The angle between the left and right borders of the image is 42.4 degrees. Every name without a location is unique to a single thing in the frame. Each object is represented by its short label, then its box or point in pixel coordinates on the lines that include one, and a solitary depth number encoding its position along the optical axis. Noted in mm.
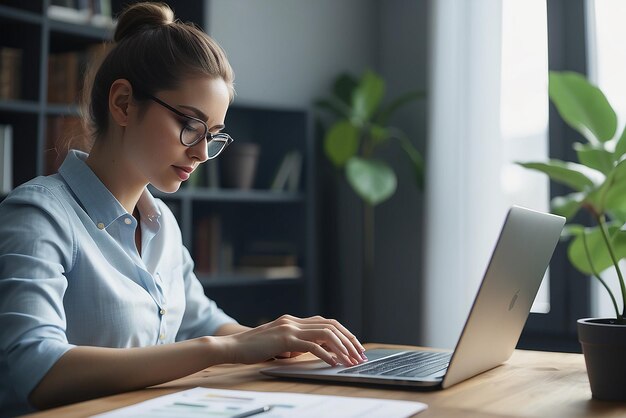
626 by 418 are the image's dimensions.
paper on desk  882
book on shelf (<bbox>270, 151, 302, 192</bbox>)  3383
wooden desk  947
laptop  1054
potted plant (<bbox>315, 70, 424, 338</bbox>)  3271
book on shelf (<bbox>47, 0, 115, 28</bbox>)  2801
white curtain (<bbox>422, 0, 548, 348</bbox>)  3197
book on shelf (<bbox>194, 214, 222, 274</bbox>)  3191
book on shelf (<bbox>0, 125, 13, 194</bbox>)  2611
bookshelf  2688
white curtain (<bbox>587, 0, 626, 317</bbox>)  2967
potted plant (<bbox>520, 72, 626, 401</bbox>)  1036
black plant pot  1029
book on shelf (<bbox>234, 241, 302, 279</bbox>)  3309
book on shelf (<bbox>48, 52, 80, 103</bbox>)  2795
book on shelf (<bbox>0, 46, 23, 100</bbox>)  2643
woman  1077
